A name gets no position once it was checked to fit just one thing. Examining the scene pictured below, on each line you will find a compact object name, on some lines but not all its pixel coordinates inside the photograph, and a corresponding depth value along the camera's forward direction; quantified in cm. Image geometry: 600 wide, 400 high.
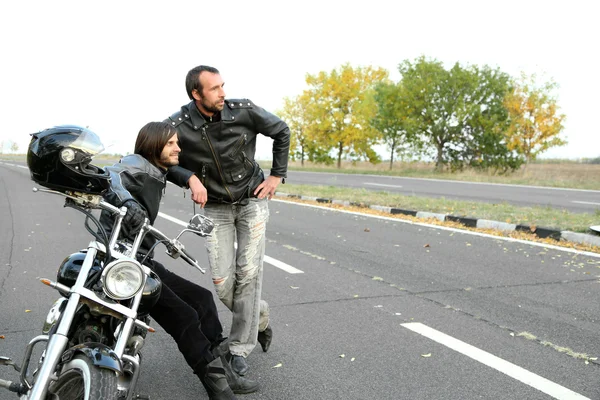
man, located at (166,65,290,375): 381
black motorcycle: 234
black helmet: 234
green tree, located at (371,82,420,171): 3938
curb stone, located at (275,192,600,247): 923
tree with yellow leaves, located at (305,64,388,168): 4747
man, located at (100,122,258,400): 319
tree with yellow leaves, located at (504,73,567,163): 3800
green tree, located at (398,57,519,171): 3850
